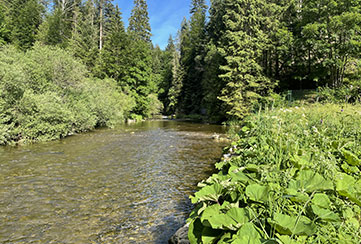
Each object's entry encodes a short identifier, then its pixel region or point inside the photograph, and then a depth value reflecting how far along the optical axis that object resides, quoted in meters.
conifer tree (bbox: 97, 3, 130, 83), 34.41
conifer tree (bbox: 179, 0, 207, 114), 40.28
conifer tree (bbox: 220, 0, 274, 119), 23.59
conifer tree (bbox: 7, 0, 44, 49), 35.12
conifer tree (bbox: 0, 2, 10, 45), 32.88
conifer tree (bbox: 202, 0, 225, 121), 28.34
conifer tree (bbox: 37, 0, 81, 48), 34.81
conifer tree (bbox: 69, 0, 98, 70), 35.57
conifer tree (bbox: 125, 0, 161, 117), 35.44
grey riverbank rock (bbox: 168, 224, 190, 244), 3.22
